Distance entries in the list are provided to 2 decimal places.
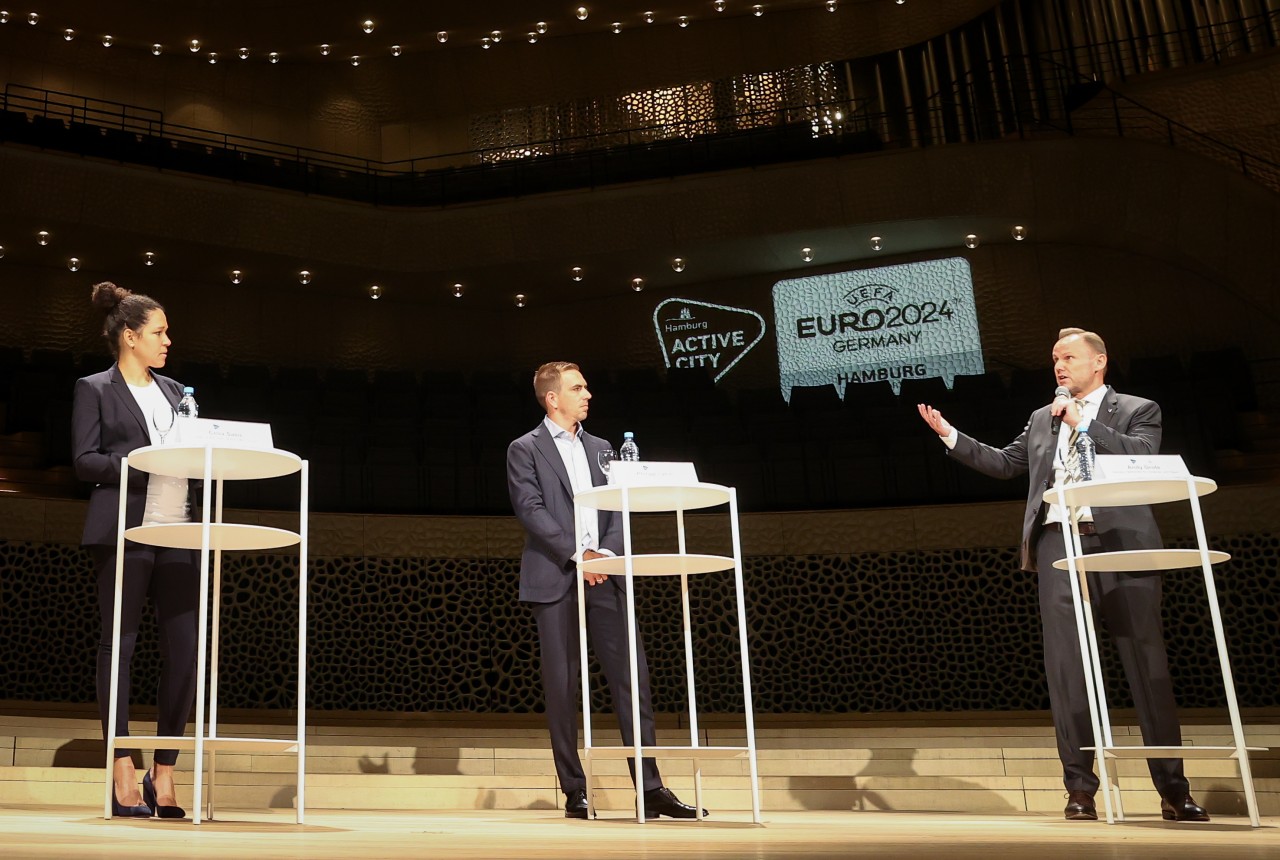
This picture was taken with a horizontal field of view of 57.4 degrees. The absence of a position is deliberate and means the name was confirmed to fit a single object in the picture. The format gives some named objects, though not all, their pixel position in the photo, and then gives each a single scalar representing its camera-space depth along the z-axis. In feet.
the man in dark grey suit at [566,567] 10.52
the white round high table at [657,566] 9.23
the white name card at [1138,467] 9.30
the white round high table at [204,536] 8.39
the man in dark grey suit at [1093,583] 10.03
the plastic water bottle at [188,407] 9.15
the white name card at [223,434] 8.53
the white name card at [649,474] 9.55
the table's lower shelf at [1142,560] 9.50
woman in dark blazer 9.25
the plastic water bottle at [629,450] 10.70
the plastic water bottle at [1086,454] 9.90
